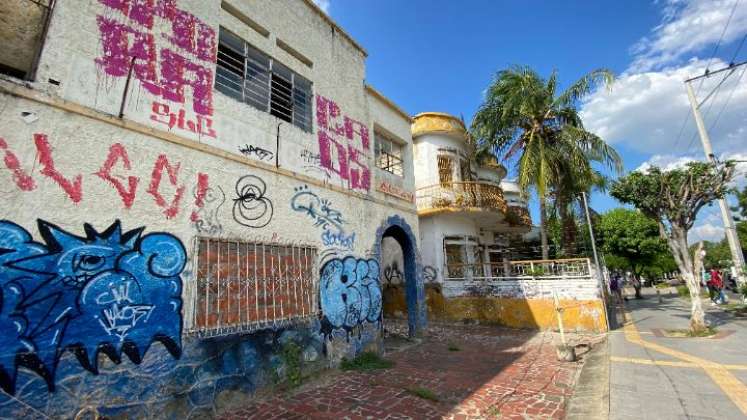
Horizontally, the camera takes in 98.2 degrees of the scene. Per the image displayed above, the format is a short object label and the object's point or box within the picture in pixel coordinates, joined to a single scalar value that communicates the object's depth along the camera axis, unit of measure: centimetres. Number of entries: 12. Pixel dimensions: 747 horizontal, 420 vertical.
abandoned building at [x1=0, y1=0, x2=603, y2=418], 331
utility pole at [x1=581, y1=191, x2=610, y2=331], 945
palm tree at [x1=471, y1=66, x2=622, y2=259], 1276
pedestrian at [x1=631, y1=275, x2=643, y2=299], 2147
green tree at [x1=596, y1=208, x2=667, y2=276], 1961
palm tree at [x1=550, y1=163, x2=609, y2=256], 1311
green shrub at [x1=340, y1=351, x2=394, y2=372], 643
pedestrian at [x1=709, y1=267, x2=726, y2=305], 1403
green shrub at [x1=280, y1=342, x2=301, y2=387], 533
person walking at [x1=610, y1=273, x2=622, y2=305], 1592
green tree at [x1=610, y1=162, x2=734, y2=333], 877
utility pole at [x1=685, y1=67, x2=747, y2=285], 1249
